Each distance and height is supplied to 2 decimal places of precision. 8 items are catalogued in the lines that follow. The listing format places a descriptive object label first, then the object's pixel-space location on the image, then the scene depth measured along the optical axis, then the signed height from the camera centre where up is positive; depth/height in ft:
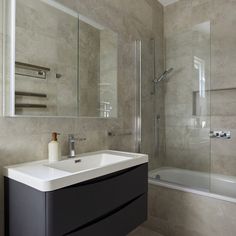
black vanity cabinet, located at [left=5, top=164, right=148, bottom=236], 2.75 -1.41
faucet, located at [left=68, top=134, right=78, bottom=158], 4.42 -0.59
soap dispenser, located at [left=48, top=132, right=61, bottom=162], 3.92 -0.62
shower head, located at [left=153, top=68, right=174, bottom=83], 8.13 +1.83
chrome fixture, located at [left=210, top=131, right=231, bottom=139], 7.34 -0.58
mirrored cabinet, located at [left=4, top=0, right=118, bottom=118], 3.65 +1.26
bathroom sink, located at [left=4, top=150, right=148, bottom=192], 2.80 -0.87
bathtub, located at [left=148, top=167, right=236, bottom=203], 5.86 -2.10
